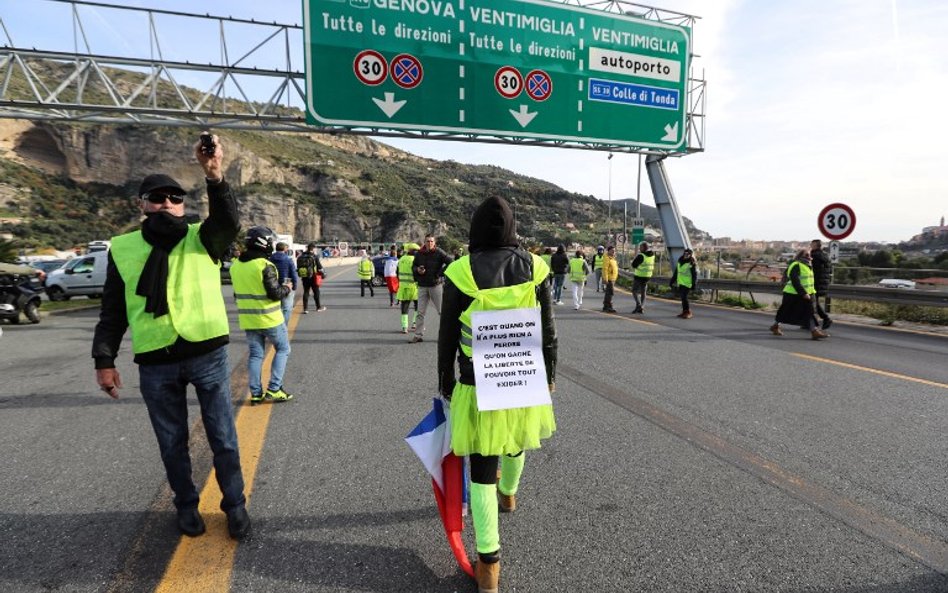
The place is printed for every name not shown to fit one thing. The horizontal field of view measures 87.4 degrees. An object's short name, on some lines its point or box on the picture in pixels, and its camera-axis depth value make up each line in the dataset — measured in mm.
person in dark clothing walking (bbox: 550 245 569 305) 15288
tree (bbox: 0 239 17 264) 14733
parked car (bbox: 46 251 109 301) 16297
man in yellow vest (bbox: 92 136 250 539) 2623
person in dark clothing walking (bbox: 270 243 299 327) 6830
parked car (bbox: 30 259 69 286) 18908
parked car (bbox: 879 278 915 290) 18547
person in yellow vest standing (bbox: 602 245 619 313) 13000
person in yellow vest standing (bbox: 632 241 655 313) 12578
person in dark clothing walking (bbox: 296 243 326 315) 12586
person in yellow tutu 2307
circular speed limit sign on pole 10883
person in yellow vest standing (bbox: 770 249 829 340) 8773
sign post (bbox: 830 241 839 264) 11008
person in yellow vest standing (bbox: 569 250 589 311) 13547
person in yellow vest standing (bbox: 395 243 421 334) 9430
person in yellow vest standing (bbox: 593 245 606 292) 23141
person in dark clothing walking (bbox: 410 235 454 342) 8562
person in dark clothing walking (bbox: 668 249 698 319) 12019
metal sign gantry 11328
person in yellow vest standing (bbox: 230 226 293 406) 5070
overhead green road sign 11812
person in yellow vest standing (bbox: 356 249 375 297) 17078
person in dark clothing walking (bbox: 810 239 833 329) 9836
